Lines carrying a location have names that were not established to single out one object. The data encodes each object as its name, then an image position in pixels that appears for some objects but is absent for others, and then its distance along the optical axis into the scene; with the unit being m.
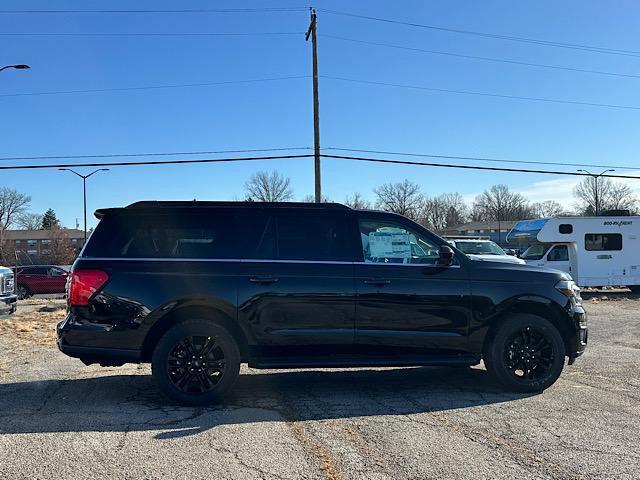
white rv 20.58
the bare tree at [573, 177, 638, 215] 92.88
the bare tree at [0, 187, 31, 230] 92.71
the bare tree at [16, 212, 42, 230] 104.78
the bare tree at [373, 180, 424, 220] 93.19
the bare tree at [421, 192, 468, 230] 116.62
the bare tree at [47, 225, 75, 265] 69.19
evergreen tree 120.18
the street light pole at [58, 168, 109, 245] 45.56
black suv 5.68
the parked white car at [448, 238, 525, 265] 17.62
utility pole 23.03
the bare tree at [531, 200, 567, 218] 108.34
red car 26.58
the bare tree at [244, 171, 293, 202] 62.38
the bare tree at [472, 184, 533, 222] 112.56
